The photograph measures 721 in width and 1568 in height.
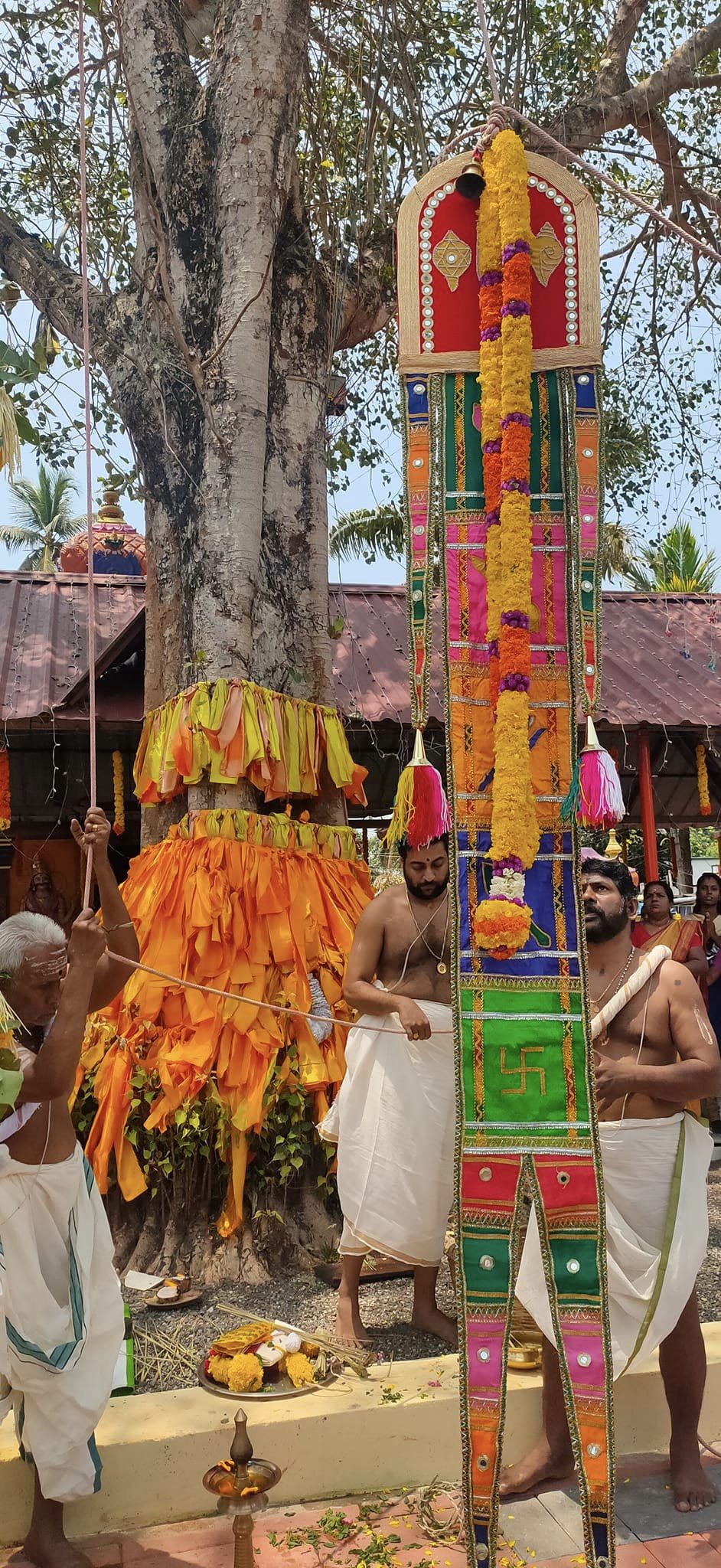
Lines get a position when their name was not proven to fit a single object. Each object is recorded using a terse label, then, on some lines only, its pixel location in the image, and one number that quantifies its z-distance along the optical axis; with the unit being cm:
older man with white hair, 284
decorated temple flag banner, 282
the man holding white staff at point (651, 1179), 314
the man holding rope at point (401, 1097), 389
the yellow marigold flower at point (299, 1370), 349
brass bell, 317
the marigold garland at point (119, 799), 753
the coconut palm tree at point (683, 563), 1908
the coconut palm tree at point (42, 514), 3064
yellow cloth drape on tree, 488
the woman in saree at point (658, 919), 776
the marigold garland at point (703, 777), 869
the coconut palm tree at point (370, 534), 1180
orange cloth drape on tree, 465
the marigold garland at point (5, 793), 730
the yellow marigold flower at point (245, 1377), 345
